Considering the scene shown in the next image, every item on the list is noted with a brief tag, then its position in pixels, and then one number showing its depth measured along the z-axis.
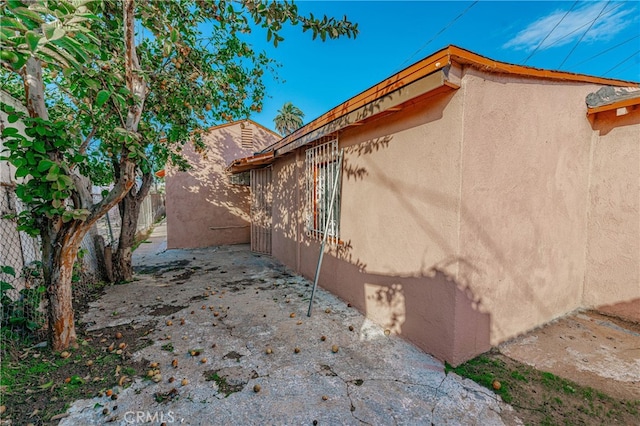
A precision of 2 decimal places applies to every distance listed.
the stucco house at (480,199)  2.57
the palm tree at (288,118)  28.73
